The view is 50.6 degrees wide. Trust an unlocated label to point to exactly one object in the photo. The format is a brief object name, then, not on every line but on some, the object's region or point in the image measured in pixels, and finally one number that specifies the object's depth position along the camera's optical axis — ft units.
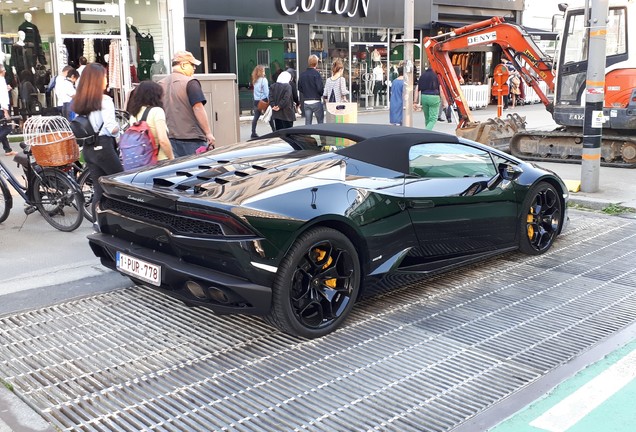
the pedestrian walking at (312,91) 44.39
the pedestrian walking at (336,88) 46.83
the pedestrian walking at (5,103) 42.46
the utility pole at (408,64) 38.09
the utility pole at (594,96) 30.40
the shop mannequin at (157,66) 61.36
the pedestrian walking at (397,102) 45.34
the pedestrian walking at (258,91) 49.79
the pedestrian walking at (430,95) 51.49
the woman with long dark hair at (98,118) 21.79
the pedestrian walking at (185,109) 23.62
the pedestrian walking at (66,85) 41.22
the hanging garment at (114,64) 56.24
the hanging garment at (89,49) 55.93
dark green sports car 13.91
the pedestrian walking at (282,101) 42.37
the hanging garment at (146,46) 60.34
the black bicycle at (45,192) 24.90
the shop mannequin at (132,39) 59.26
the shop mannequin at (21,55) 54.08
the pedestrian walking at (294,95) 43.88
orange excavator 40.88
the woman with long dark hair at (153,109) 21.34
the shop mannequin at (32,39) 54.44
